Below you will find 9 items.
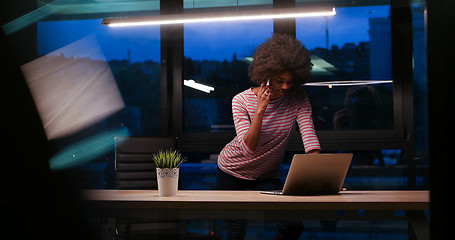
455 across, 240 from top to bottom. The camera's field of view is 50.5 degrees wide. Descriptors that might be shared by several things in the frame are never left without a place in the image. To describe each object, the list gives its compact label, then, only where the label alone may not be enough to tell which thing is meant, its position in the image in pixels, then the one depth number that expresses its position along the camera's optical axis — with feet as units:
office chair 9.60
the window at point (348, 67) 13.70
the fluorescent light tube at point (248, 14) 10.96
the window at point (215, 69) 14.23
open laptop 5.99
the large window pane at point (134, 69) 14.51
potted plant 6.70
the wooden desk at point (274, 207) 5.47
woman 8.56
